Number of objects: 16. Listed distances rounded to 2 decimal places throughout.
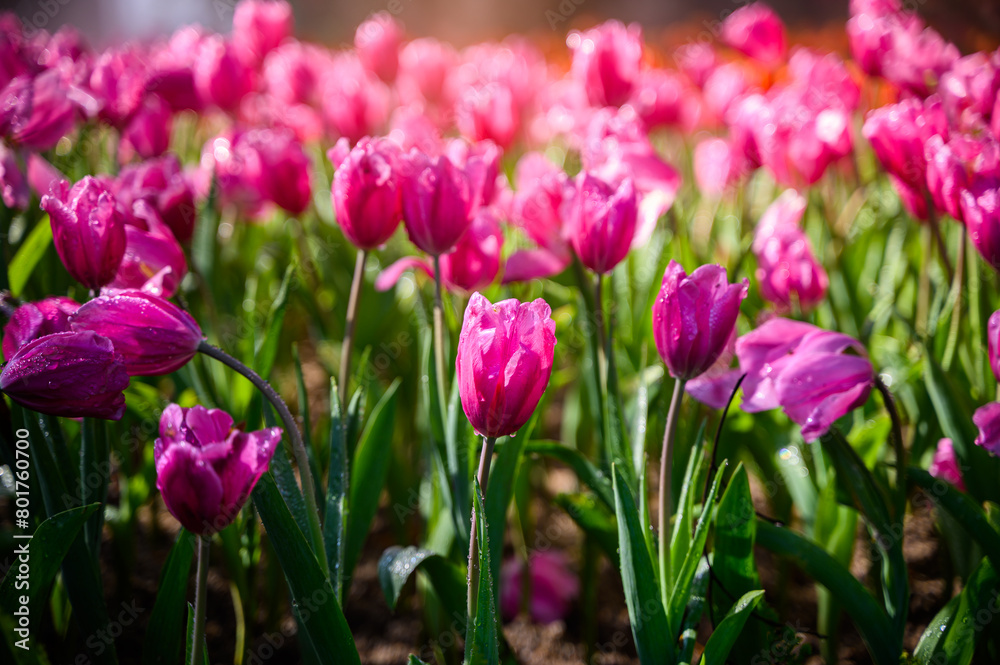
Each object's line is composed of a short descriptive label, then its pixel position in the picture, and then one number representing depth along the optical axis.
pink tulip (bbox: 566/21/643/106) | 1.79
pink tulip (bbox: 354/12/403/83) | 2.53
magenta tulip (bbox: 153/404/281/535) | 1.25
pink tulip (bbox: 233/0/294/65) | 2.31
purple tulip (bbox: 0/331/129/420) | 1.27
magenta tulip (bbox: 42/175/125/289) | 1.33
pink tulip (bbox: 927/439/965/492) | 1.42
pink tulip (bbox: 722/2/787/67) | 2.21
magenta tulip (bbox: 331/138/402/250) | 1.36
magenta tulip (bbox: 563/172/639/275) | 1.37
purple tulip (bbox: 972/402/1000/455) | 1.31
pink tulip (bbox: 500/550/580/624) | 1.56
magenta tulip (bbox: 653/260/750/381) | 1.30
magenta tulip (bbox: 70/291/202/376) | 1.28
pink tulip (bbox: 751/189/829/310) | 1.48
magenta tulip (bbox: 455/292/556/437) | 1.28
